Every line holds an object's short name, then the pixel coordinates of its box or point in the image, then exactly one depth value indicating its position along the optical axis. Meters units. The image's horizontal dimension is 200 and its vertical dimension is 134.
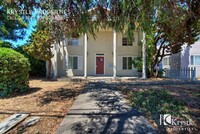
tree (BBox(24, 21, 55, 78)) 8.08
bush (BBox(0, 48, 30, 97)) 4.26
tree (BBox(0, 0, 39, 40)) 10.42
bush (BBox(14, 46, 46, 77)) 10.03
